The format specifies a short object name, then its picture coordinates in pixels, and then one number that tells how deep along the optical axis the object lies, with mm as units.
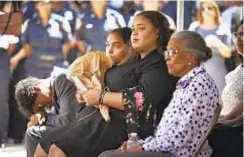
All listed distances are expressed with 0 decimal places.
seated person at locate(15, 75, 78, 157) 6488
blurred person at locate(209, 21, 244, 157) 5598
